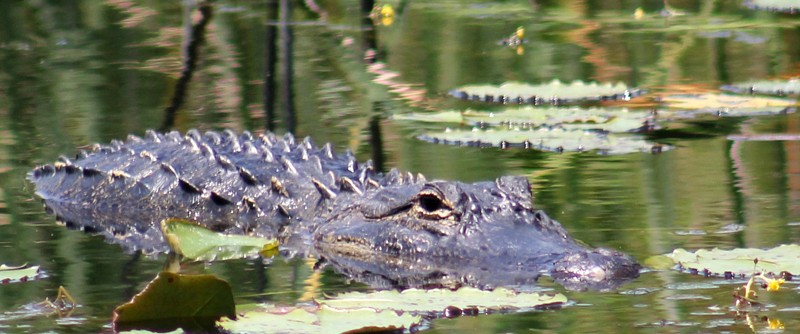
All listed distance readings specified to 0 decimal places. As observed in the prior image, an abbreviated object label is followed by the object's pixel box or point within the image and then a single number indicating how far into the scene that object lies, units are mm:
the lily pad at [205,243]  10547
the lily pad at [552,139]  14023
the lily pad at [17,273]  9703
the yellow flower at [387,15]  24875
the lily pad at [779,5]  24437
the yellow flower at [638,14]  24781
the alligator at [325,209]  9750
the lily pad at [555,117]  15180
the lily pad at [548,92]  16875
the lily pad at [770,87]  16797
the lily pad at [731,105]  15805
